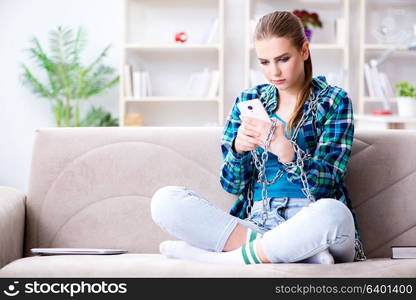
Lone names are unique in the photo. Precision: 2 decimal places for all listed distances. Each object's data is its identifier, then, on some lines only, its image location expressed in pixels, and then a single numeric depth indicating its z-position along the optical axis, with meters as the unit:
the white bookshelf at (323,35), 10.66
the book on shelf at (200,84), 10.59
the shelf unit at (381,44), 10.47
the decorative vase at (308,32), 10.44
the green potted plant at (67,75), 10.33
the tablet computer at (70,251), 3.89
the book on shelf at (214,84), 10.50
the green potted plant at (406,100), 7.66
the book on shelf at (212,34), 10.53
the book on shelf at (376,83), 10.52
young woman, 3.39
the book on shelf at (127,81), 10.40
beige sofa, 4.22
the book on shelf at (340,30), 10.54
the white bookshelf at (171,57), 10.79
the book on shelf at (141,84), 10.49
